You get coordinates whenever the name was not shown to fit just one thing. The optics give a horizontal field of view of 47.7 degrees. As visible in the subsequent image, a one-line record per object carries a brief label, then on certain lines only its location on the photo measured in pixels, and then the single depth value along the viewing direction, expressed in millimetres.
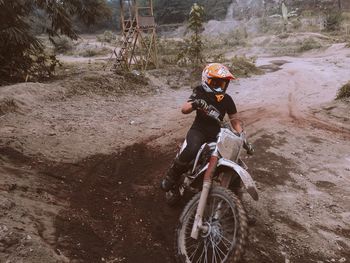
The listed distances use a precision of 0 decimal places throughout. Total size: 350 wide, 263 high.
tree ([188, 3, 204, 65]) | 17094
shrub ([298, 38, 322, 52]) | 27572
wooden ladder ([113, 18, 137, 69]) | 15726
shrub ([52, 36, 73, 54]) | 33556
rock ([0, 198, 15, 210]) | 4298
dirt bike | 3615
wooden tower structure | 15805
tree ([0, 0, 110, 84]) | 10742
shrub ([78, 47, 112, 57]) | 31656
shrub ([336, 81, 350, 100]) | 11023
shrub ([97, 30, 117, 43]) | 41047
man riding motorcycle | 4426
